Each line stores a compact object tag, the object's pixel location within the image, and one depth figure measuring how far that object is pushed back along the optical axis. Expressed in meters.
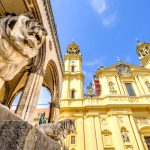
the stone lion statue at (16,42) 2.07
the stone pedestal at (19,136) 1.20
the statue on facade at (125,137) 15.98
